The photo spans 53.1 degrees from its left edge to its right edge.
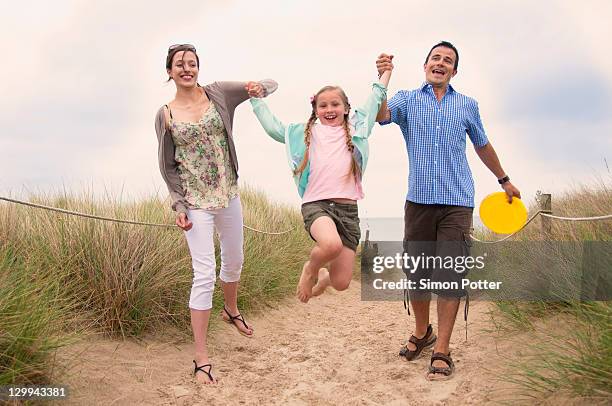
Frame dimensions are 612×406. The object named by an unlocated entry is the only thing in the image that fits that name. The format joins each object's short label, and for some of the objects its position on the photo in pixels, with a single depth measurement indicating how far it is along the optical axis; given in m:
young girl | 4.30
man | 4.32
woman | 4.19
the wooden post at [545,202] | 6.96
